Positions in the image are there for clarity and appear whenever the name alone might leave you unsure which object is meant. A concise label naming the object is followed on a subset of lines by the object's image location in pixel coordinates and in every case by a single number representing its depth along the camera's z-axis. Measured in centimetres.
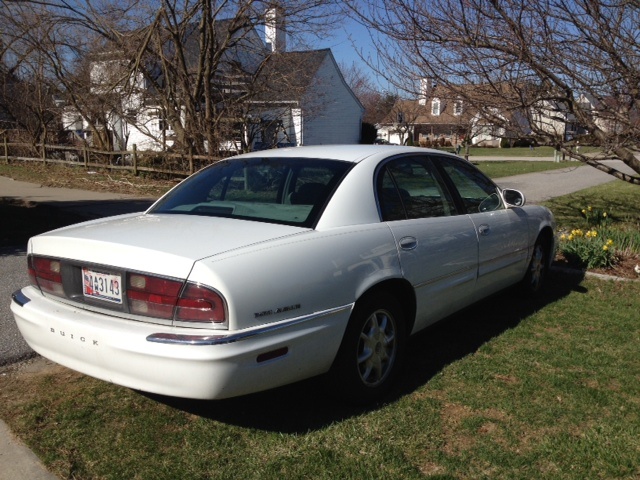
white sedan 280
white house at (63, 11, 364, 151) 1585
